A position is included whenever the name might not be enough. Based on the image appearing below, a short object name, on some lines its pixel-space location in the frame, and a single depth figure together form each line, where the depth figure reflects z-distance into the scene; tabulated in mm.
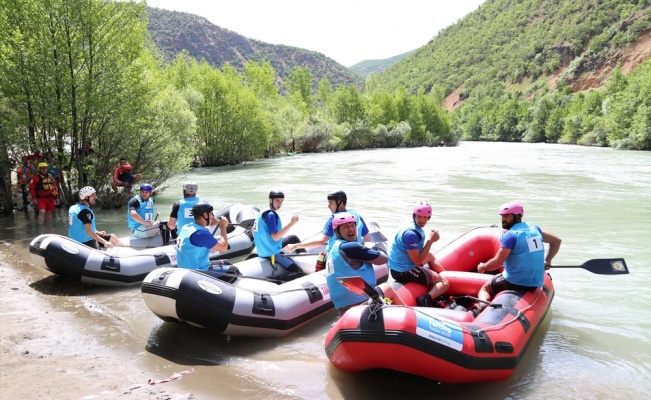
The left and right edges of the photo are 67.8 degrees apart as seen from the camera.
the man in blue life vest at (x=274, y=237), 6031
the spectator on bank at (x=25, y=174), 11438
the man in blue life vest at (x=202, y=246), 4930
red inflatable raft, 3752
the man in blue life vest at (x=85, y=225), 6863
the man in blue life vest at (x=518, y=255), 4938
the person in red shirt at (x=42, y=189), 10844
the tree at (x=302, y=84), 60625
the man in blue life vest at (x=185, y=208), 6984
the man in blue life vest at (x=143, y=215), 7984
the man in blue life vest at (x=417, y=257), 4865
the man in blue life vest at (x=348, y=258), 4047
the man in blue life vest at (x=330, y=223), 5629
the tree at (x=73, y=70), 10711
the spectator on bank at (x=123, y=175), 12846
